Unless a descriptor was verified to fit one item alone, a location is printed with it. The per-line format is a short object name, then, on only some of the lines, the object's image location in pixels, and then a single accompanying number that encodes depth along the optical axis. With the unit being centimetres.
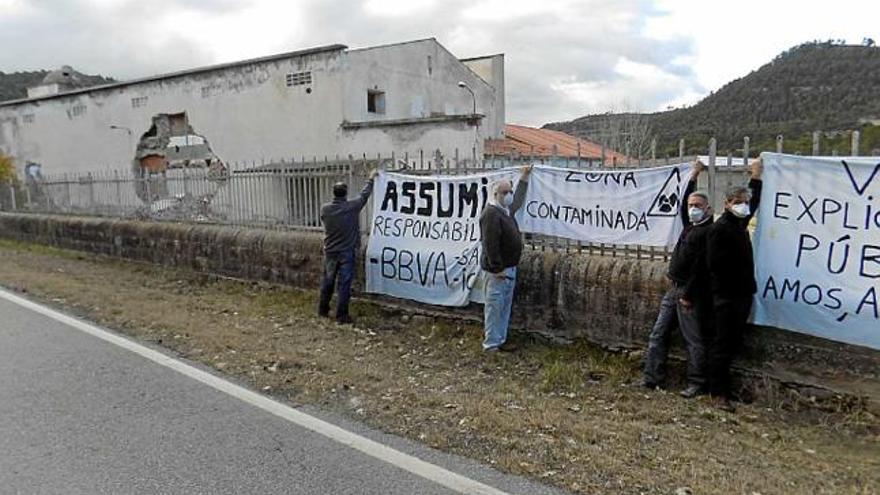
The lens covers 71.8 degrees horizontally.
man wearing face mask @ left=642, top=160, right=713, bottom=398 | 495
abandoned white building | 1847
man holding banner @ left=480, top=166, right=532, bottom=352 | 618
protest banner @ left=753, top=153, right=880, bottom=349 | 453
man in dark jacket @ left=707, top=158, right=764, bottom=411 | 481
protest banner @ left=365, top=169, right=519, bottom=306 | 711
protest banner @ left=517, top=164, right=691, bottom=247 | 565
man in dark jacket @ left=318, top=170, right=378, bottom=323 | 773
